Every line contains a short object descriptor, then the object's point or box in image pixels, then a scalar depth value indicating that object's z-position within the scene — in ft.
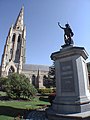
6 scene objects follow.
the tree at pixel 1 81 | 100.90
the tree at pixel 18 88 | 49.14
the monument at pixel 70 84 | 15.64
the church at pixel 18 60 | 142.40
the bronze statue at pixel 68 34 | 20.84
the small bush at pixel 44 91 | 95.57
